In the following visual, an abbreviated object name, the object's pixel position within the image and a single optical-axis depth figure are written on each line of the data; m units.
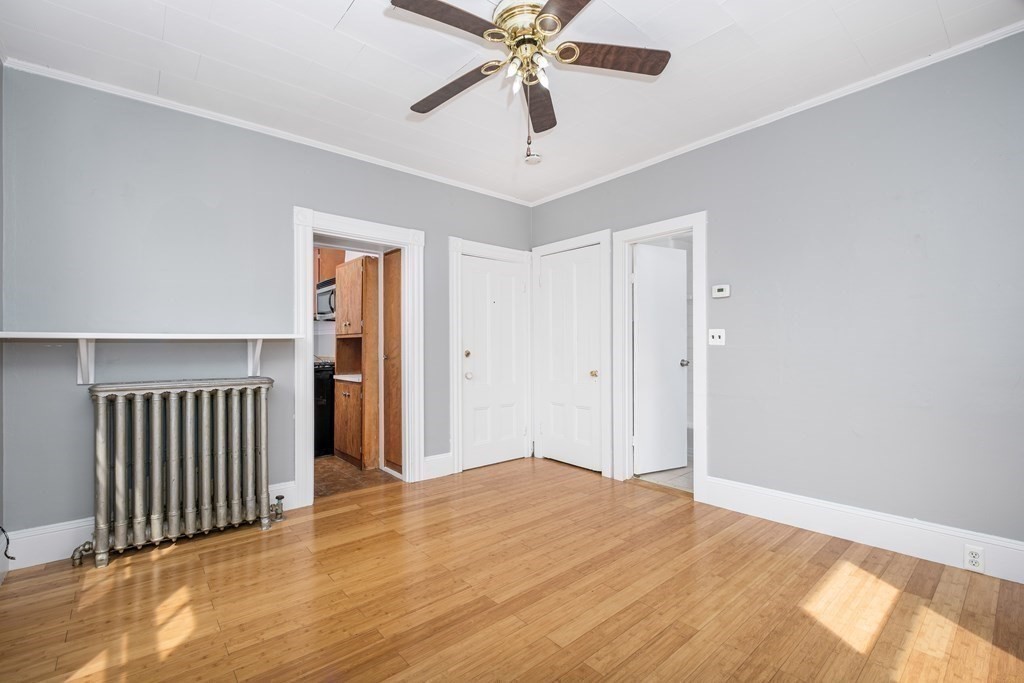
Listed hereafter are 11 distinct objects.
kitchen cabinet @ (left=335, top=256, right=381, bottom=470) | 4.46
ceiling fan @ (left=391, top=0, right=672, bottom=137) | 1.62
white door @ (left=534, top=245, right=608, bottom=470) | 4.27
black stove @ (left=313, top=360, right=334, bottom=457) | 5.11
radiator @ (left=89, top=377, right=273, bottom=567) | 2.49
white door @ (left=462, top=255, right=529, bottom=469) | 4.38
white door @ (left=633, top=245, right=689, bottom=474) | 4.07
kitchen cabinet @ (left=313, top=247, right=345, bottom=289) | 6.02
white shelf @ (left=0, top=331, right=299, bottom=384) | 2.29
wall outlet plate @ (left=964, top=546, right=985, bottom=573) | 2.32
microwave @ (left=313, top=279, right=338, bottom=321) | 5.72
